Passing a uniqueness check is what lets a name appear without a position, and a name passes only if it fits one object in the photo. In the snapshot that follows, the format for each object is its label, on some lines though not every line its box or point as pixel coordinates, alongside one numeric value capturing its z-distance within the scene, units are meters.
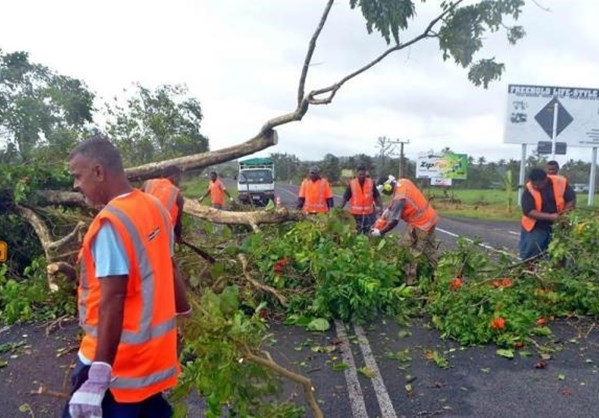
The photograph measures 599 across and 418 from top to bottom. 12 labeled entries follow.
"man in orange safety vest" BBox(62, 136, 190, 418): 2.02
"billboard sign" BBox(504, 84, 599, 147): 22.81
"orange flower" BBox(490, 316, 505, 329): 5.10
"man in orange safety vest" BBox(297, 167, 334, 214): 10.84
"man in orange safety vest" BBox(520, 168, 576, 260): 6.77
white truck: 26.90
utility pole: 43.68
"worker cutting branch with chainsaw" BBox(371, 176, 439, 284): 6.75
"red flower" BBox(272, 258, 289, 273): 6.04
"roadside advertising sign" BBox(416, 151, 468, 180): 32.00
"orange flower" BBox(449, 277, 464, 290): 5.99
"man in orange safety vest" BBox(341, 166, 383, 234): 9.72
